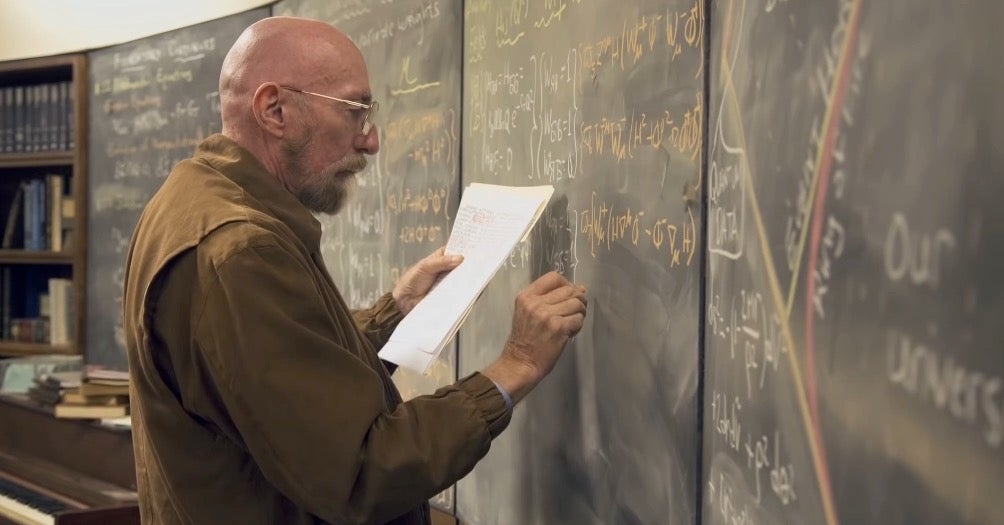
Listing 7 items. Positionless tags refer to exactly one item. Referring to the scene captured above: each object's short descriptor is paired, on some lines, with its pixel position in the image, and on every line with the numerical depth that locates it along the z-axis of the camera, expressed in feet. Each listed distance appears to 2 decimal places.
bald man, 4.54
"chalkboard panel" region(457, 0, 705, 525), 5.38
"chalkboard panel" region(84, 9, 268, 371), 12.81
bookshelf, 14.43
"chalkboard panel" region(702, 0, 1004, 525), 3.06
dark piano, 10.44
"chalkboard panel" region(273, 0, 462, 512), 8.35
